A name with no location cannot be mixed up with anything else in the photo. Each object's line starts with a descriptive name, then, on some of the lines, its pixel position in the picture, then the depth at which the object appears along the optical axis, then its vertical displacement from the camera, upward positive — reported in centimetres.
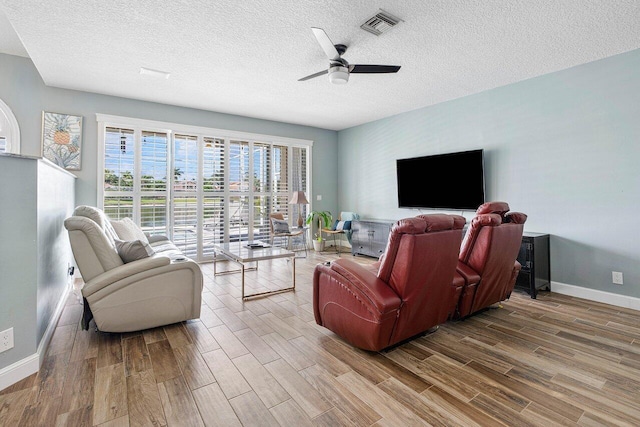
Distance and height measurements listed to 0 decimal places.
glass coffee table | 353 -41
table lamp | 602 +38
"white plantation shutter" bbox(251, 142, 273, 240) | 611 +59
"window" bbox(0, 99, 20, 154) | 401 +117
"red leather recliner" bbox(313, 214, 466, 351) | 203 -48
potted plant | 659 -8
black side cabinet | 358 -55
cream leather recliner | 241 -53
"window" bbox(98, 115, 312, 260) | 484 +70
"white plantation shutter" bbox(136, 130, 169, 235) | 500 +62
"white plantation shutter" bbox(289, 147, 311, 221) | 663 +92
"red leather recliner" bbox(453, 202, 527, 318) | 264 -34
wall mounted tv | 460 +59
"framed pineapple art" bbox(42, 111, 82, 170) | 425 +114
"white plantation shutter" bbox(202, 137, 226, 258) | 554 +46
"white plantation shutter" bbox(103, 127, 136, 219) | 472 +74
